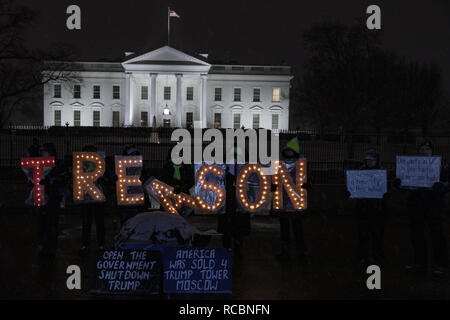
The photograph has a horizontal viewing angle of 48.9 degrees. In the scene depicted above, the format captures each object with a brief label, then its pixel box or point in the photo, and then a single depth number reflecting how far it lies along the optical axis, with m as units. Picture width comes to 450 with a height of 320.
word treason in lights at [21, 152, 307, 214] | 9.03
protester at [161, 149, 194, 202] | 9.67
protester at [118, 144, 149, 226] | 9.46
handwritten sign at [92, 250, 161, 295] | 6.66
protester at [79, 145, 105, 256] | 9.62
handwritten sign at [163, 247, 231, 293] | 6.73
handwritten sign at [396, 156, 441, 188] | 8.62
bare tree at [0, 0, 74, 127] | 32.16
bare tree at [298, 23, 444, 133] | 33.22
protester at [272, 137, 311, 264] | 9.20
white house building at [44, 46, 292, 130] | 69.19
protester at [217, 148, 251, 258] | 9.34
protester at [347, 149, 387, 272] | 9.23
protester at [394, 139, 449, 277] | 8.55
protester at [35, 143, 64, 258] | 9.59
